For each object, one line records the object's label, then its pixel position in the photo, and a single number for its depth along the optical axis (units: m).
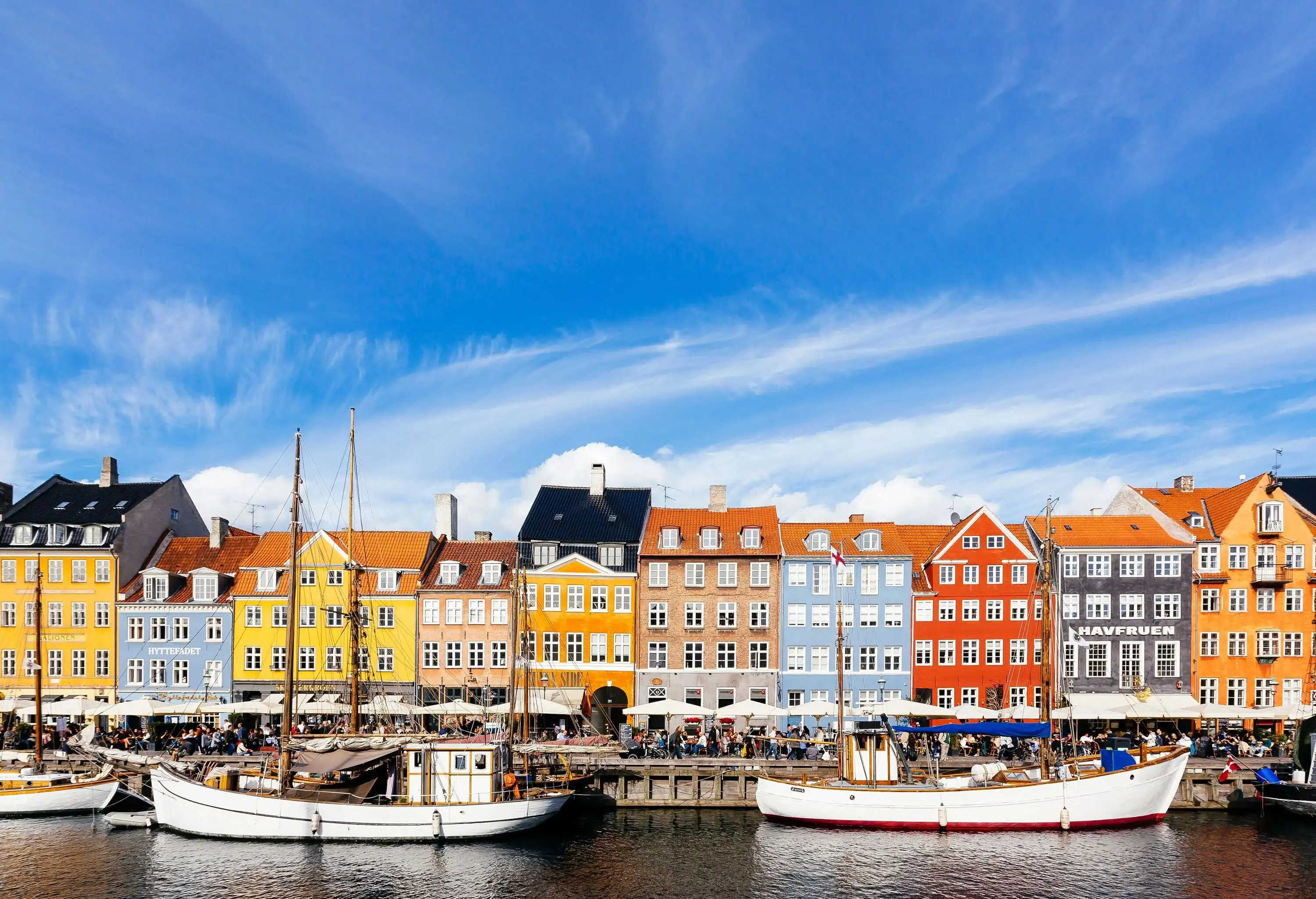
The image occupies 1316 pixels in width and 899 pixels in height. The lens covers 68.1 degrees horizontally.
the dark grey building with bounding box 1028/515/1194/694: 61.00
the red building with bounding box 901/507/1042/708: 61.25
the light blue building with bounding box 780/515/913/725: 61.81
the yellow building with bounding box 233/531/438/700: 62.50
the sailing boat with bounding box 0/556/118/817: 43.28
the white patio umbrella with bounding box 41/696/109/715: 53.00
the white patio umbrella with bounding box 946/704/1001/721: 50.28
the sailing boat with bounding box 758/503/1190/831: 40.59
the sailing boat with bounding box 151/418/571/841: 39.84
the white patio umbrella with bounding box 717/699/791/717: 50.72
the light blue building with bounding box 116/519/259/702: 62.97
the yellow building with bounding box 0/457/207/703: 63.38
